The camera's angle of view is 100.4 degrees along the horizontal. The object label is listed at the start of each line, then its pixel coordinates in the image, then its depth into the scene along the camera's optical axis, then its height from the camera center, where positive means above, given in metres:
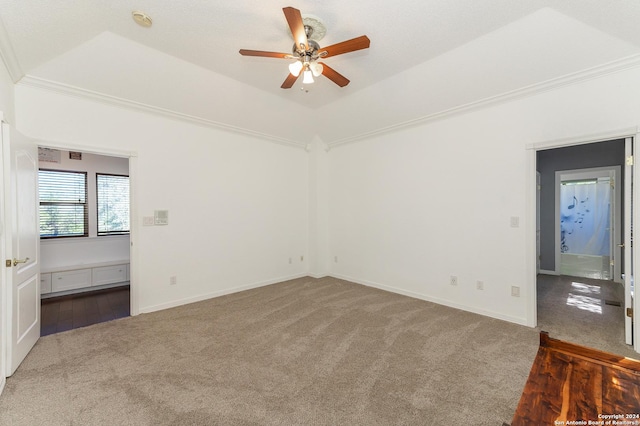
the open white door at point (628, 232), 2.67 -0.25
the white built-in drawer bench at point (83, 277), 4.45 -1.18
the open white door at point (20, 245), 2.22 -0.31
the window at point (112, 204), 5.22 +0.15
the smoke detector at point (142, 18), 2.40 +1.78
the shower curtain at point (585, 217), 6.18 -0.22
